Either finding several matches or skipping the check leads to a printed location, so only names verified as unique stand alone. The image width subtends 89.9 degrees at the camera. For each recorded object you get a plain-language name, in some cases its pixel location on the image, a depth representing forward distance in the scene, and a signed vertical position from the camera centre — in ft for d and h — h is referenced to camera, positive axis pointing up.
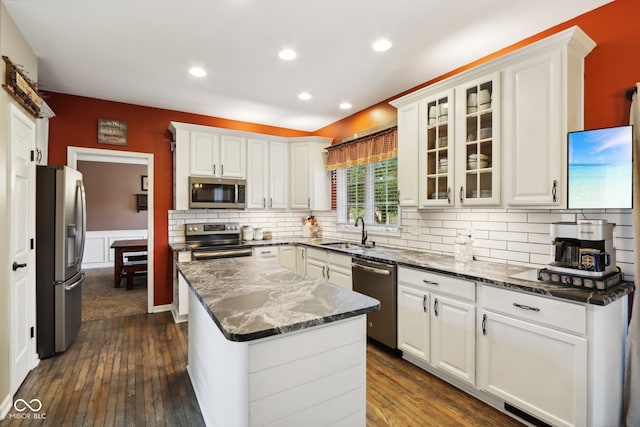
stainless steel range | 12.79 -1.30
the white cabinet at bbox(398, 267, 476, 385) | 7.52 -2.78
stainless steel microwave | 13.71 +0.88
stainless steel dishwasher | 9.52 -2.48
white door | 7.71 -0.87
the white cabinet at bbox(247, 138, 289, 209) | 15.21 +1.90
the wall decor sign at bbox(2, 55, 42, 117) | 7.23 +3.02
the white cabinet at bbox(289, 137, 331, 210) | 16.03 +2.00
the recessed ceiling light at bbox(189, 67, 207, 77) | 10.21 +4.57
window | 12.93 +0.83
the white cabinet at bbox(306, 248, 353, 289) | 11.53 -2.07
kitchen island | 4.30 -2.10
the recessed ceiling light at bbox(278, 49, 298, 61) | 9.07 +4.58
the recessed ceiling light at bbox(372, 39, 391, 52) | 8.50 +4.56
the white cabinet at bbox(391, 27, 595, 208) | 6.84 +2.14
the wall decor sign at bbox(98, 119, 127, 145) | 12.98 +3.31
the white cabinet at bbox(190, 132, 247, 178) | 13.82 +2.56
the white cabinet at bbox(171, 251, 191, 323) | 12.50 -3.15
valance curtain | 12.12 +2.65
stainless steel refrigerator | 9.50 -1.32
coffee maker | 5.93 -0.68
